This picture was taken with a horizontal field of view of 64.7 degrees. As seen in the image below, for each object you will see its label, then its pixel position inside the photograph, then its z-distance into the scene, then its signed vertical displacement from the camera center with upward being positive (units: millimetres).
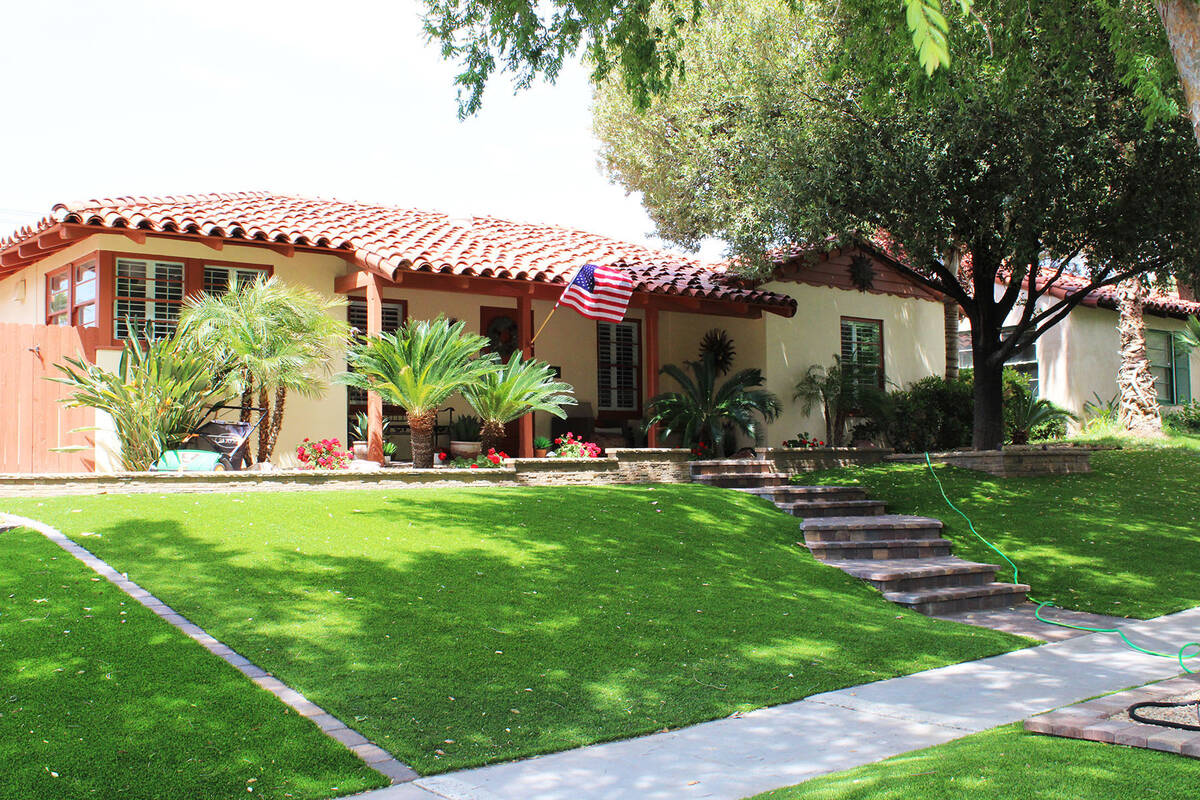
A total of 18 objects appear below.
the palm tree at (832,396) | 17047 +733
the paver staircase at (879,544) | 9477 -1256
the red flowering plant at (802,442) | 17109 -102
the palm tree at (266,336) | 11609 +1341
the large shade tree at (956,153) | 11898 +3871
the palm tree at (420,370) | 12195 +923
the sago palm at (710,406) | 15578 +527
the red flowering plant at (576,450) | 13891 -160
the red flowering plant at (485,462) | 13102 -302
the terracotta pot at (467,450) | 13531 -136
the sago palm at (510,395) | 13000 +620
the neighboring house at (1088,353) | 22750 +1986
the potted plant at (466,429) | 15242 +183
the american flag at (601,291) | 13336 +2091
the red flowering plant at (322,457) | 12562 -196
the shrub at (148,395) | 11117 +590
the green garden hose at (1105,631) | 7303 -1725
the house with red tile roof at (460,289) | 12508 +2369
